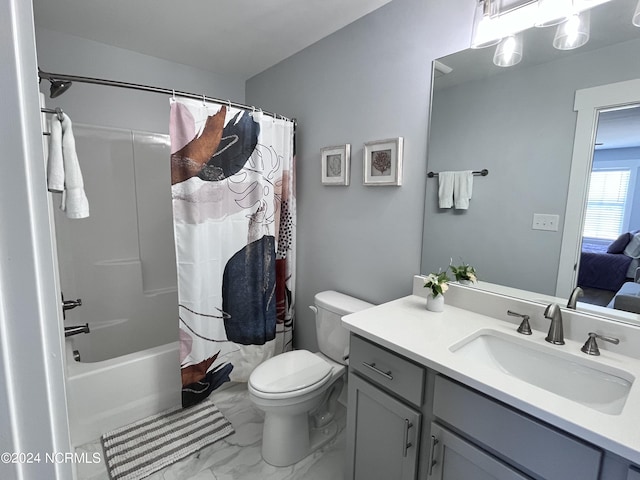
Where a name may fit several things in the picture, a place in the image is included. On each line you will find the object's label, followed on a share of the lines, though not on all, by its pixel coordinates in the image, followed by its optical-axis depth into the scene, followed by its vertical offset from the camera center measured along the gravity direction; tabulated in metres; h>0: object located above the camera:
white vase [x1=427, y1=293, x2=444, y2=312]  1.42 -0.45
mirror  1.14 +0.26
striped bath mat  1.59 -1.34
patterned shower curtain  1.78 -0.22
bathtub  1.69 -1.10
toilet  1.53 -0.93
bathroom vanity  0.75 -0.56
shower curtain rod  1.42 +0.55
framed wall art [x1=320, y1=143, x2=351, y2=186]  1.94 +0.23
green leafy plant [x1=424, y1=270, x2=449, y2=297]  1.40 -0.36
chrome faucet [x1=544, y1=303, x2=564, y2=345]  1.13 -0.44
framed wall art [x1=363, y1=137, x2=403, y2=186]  1.67 +0.22
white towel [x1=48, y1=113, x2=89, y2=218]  1.25 +0.10
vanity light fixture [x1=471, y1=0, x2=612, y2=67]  1.15 +0.71
